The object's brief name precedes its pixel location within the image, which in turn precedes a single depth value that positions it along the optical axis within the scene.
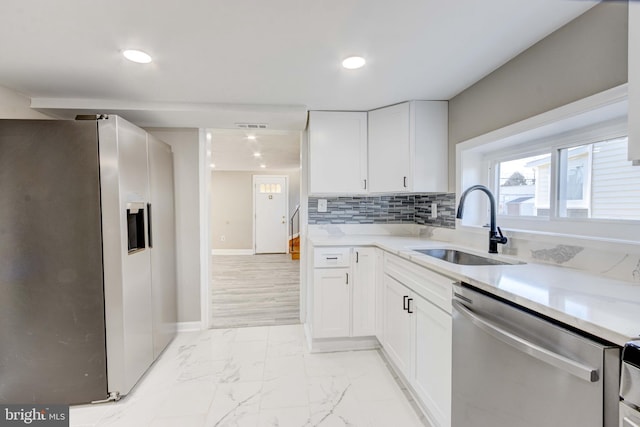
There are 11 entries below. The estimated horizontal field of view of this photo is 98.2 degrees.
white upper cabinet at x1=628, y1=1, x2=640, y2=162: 0.81
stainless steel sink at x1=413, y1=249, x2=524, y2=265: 1.82
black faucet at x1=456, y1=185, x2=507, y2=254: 1.70
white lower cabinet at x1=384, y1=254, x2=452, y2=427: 1.38
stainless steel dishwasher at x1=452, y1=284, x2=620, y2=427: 0.71
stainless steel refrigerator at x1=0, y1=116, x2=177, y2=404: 1.65
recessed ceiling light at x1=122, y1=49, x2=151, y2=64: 1.53
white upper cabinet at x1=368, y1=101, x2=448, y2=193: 2.33
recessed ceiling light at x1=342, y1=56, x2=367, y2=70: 1.61
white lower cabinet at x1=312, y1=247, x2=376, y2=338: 2.32
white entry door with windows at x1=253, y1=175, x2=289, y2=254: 7.04
